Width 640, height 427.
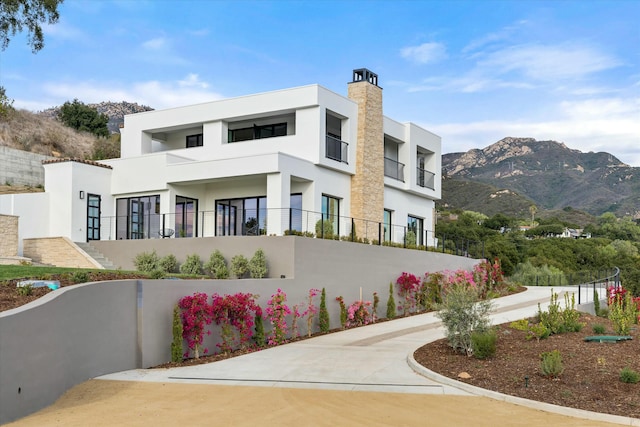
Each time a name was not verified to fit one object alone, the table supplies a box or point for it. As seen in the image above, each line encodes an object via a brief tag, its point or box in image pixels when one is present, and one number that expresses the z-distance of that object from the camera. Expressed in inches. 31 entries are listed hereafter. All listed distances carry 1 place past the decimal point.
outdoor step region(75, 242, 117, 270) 961.7
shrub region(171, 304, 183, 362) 610.2
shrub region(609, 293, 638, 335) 655.1
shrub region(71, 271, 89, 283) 626.8
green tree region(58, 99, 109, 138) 2225.6
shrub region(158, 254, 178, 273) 909.2
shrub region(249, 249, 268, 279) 830.5
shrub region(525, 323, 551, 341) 625.3
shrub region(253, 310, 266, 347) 716.0
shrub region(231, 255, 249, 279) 839.7
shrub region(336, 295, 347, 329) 891.4
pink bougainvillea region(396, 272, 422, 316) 1038.4
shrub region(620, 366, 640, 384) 451.5
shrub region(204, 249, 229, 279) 845.2
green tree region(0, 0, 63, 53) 661.3
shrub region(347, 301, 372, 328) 914.7
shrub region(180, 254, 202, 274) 882.1
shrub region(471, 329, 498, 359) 549.3
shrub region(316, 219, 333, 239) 989.8
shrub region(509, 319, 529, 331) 669.9
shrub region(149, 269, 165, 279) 714.8
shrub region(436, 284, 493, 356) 580.7
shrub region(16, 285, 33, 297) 534.9
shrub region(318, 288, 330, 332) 852.0
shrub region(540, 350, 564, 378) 469.1
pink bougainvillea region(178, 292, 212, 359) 624.7
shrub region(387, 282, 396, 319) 991.7
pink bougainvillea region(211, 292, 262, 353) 662.5
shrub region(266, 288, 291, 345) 742.5
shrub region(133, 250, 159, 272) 918.4
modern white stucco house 1032.8
